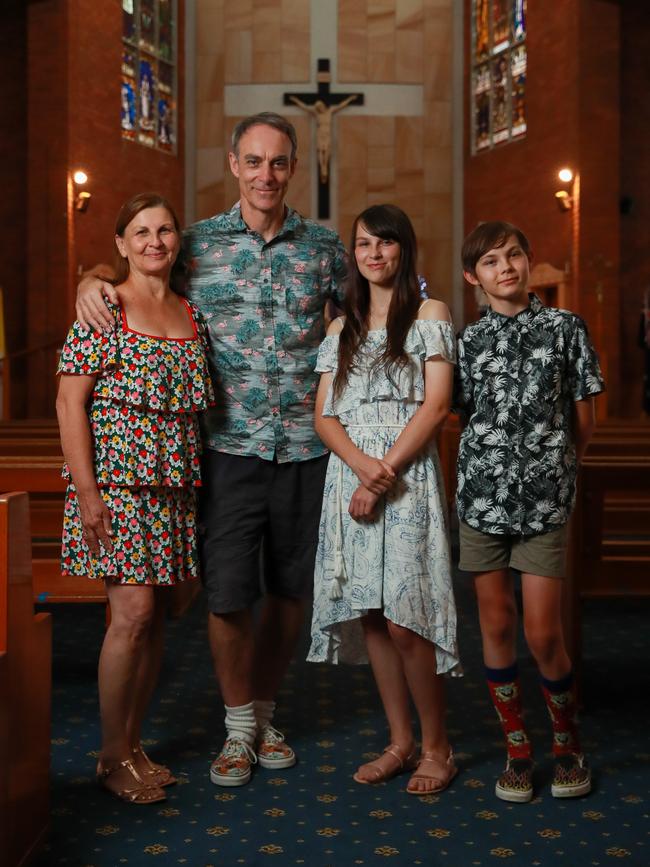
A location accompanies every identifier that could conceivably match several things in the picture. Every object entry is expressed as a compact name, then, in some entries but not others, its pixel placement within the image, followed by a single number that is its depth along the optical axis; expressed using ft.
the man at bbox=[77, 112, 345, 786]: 10.80
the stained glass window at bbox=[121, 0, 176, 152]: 52.13
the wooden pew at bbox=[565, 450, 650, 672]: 12.73
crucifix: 55.36
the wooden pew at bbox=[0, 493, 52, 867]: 8.03
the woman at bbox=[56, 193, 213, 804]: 9.96
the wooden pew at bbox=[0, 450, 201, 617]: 12.72
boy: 9.89
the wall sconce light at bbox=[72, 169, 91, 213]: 46.85
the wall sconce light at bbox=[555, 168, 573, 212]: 46.75
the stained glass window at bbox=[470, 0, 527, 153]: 51.78
